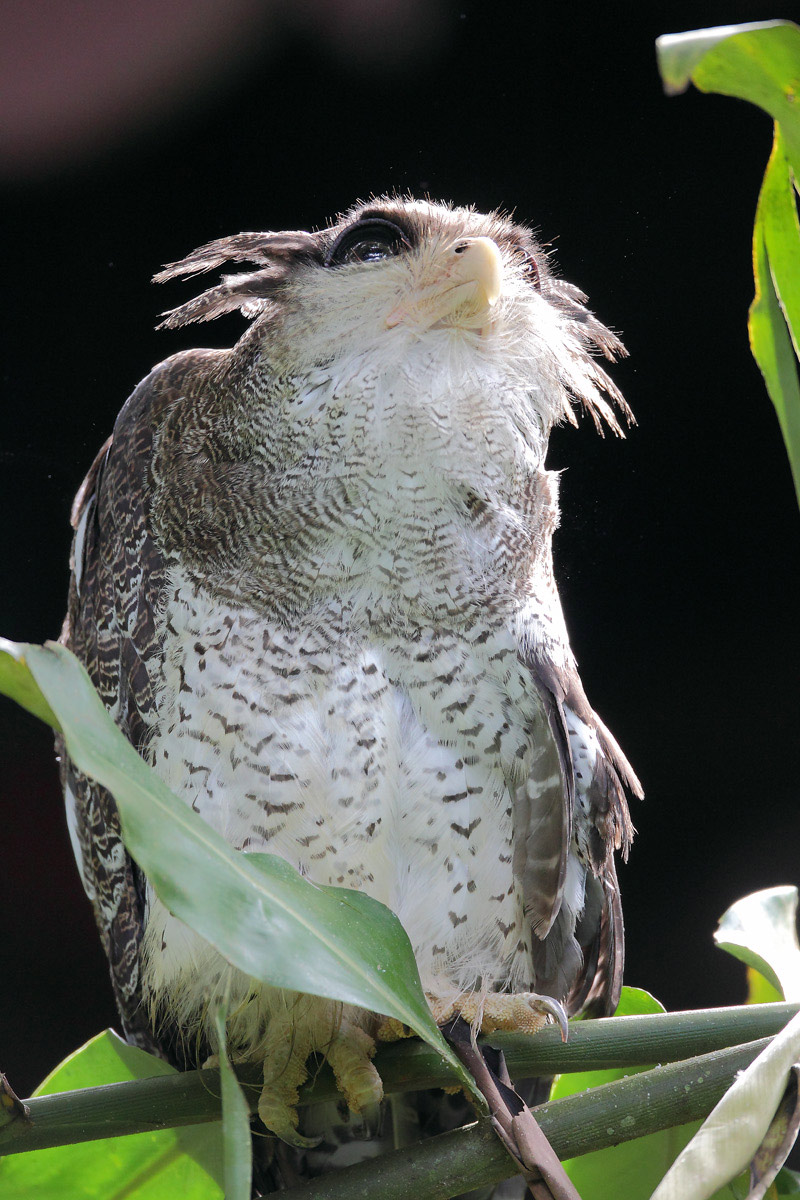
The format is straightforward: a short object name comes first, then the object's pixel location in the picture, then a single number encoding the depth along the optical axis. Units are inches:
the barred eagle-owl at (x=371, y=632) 209.6
